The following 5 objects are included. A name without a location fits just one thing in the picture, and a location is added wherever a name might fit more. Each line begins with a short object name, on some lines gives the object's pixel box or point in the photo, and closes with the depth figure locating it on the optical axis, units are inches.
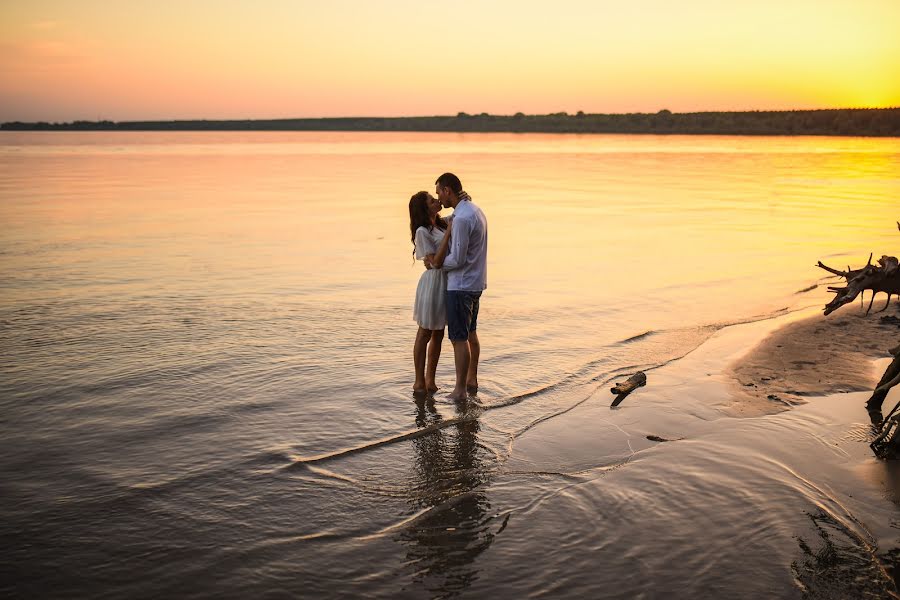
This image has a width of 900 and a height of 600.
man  285.4
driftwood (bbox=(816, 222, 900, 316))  243.1
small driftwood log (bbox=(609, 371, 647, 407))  308.5
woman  295.3
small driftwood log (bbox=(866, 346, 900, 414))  249.1
